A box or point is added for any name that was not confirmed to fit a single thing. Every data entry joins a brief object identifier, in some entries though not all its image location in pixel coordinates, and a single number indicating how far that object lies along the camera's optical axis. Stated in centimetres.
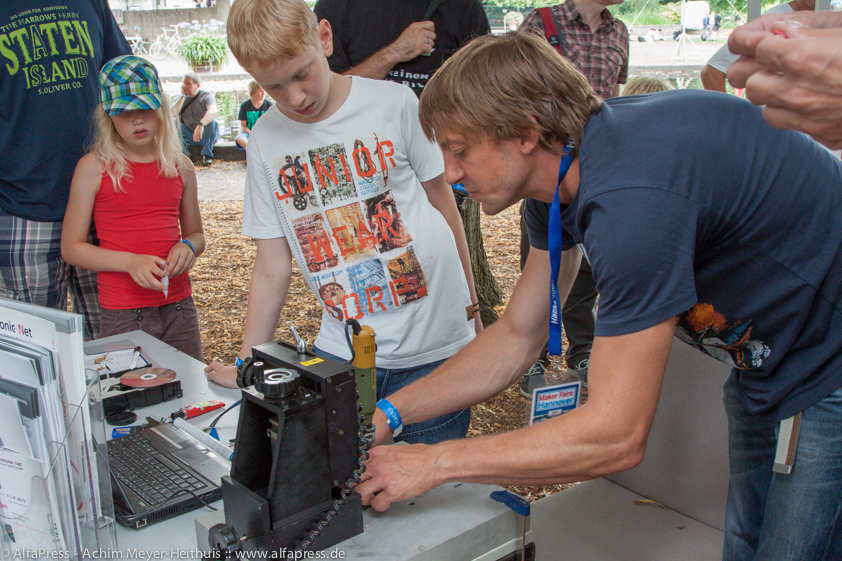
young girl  230
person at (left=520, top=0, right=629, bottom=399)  327
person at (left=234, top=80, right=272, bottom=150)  982
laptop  123
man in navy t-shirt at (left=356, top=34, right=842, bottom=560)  105
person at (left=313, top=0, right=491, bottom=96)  258
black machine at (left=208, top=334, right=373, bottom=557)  102
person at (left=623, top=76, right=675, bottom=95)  331
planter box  1452
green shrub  1422
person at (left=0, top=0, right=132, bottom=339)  238
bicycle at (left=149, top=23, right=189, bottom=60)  1544
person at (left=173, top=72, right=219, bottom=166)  1055
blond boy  177
